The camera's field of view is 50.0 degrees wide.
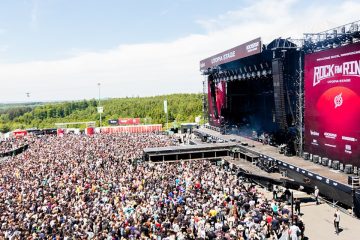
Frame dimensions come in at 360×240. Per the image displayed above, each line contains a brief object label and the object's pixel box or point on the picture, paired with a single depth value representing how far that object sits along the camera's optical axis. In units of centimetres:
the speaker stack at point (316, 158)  2557
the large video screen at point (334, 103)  2156
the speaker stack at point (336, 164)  2304
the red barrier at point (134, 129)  7228
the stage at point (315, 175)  1964
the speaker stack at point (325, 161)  2442
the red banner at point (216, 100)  4810
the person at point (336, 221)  1656
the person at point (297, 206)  1897
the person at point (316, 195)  2119
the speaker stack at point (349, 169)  2175
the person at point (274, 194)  2179
